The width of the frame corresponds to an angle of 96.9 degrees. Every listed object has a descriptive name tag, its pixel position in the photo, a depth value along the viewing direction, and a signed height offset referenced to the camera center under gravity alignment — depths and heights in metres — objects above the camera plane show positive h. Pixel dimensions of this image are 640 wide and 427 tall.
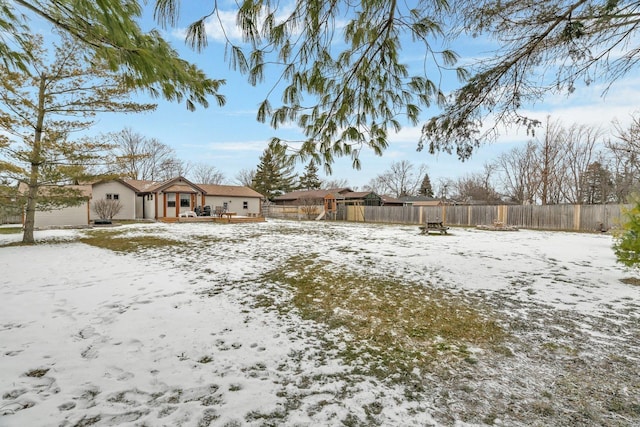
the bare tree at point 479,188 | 36.31 +2.80
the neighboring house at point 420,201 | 35.72 +0.85
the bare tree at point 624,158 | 10.10 +2.65
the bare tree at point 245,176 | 47.38 +5.21
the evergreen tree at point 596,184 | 23.62 +2.21
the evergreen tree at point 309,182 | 42.89 +3.79
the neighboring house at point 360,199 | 31.44 +0.93
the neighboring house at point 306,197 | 32.35 +1.27
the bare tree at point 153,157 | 30.73 +5.85
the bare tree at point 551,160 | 21.59 +3.89
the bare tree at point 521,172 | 24.73 +3.44
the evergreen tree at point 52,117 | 8.62 +2.82
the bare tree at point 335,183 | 53.88 +4.63
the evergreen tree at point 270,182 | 38.12 +3.42
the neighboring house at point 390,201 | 34.75 +0.77
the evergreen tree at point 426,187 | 47.50 +3.44
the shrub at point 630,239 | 4.39 -0.50
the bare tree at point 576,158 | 22.36 +4.10
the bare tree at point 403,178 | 47.78 +5.00
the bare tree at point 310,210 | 26.66 -0.29
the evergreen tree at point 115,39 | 1.86 +1.26
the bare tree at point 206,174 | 44.69 +5.26
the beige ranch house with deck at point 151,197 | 21.41 +0.76
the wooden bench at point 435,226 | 12.70 -0.83
